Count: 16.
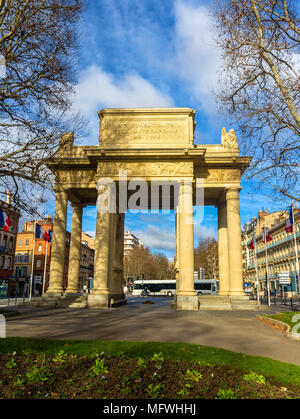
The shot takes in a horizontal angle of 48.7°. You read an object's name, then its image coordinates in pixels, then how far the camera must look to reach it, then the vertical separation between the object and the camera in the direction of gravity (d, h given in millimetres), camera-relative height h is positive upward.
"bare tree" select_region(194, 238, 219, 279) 67525 +5817
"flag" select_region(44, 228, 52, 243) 30339 +4130
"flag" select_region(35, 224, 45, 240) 29961 +4385
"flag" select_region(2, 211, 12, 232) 24088 +4130
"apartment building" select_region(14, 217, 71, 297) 66750 +4927
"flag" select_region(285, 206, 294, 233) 25994 +4758
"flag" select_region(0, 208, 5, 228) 23878 +4300
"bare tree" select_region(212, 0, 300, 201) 12141 +8825
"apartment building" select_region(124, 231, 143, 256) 168238 +21253
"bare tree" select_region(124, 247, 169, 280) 96375 +5429
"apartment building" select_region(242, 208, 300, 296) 62084 +6097
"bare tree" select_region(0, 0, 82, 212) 12906 +8565
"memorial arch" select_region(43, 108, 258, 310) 23922 +7734
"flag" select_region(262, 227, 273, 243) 31211 +4256
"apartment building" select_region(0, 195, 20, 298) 54438 +3885
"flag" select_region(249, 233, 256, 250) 30170 +3674
